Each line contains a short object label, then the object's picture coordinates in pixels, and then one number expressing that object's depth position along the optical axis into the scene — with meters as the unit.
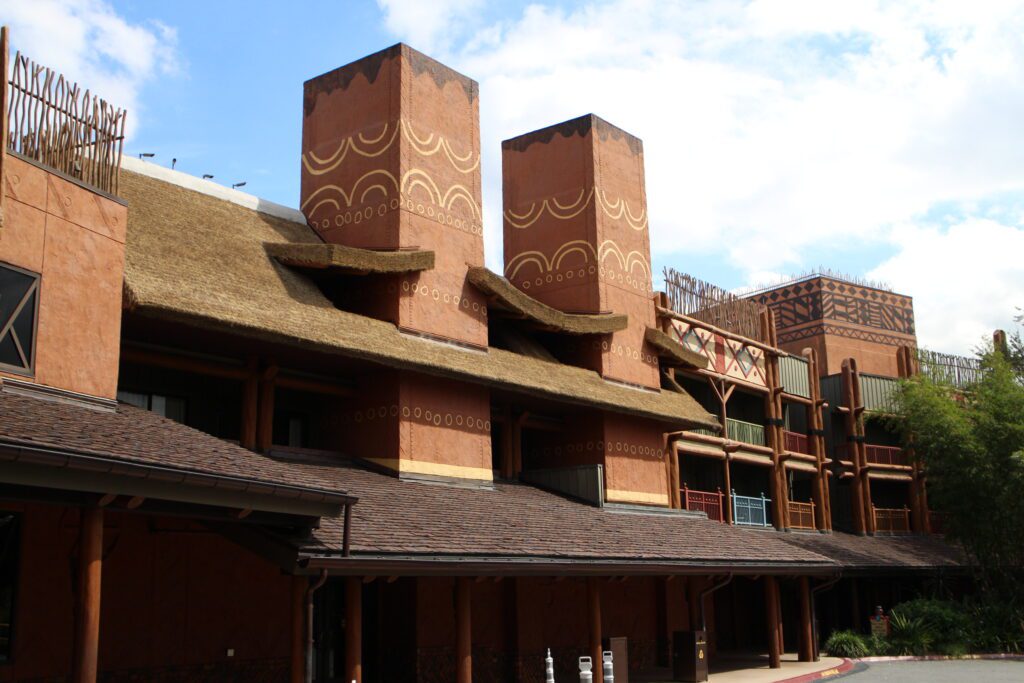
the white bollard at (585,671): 13.83
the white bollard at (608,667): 14.62
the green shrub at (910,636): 29.94
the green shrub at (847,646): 29.16
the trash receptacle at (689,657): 21.77
